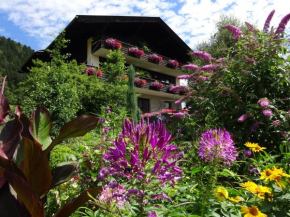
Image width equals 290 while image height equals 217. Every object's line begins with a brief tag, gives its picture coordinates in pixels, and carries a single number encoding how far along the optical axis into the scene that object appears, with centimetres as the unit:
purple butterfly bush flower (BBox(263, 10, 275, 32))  299
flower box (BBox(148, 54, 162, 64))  1739
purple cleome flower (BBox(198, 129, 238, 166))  120
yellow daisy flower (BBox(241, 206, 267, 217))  101
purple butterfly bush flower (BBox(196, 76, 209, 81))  339
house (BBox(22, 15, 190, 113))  1439
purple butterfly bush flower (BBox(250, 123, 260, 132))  257
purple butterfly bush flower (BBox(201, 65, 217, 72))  324
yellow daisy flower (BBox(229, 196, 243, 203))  118
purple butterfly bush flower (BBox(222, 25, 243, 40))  323
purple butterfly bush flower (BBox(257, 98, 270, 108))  234
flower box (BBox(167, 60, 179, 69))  1880
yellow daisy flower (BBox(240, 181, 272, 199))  112
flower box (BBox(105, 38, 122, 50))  1428
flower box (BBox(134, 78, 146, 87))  1611
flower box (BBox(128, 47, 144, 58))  1614
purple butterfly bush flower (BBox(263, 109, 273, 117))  235
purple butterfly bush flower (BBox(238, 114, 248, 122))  247
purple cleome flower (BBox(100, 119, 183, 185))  88
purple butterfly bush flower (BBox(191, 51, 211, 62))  347
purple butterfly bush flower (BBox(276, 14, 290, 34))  285
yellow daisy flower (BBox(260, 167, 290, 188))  114
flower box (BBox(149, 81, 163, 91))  1741
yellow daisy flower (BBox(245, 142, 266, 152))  162
